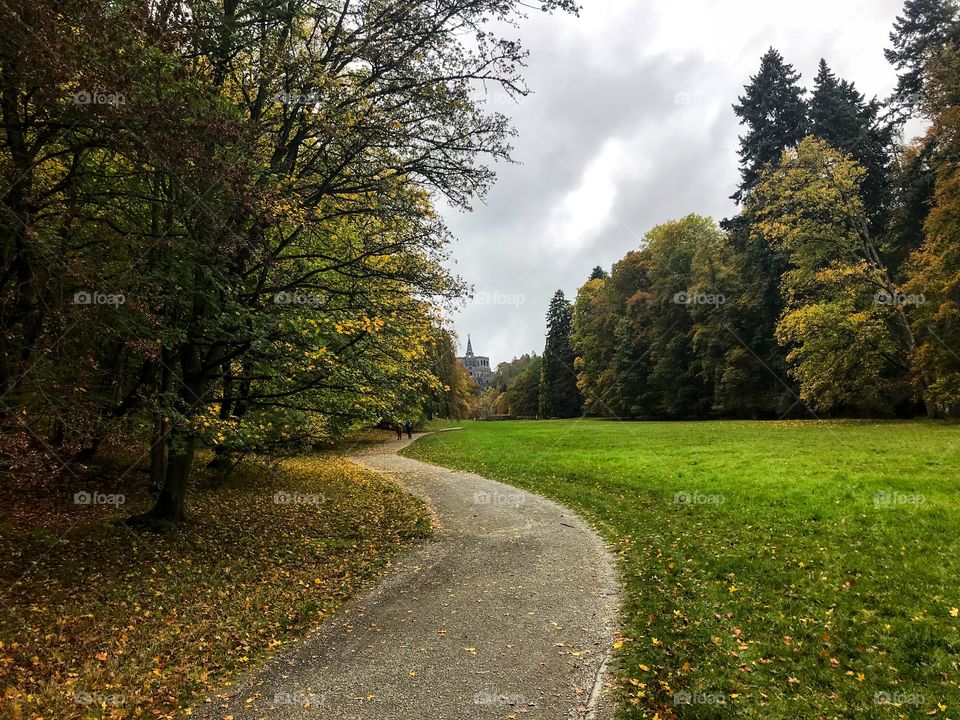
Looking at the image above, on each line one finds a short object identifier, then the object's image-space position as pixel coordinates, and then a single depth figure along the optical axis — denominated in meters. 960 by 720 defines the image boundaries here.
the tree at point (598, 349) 59.72
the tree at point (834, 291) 26.59
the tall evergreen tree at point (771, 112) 40.31
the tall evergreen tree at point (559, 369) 75.94
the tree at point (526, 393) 91.50
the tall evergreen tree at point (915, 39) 32.28
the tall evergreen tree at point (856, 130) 34.38
